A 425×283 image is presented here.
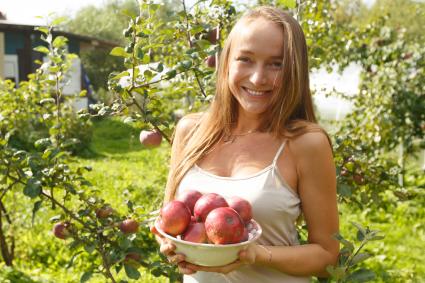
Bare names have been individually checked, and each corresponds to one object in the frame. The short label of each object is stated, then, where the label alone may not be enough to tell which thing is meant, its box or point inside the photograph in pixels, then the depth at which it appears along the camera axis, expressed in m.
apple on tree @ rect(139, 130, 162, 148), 2.15
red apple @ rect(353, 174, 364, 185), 2.42
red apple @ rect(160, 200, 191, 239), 1.26
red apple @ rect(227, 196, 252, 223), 1.26
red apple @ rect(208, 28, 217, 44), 2.72
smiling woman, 1.35
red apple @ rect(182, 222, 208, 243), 1.26
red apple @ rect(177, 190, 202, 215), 1.36
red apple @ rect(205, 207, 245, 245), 1.19
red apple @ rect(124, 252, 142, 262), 2.16
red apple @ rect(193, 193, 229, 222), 1.28
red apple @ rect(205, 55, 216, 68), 2.65
